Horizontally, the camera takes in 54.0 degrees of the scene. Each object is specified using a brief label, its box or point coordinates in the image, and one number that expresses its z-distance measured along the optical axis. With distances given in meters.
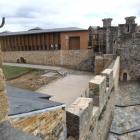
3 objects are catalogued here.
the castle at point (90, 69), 2.52
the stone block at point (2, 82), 1.54
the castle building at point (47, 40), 20.05
